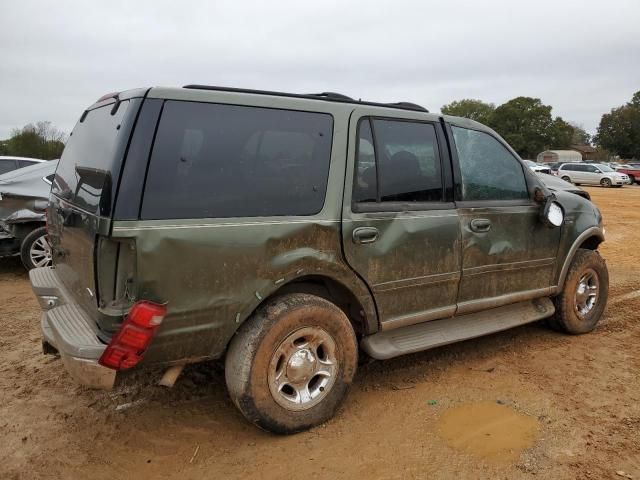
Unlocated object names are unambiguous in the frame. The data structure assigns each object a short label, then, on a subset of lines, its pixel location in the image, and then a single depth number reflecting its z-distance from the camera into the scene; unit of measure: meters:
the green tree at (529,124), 67.31
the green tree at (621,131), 63.47
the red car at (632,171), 33.41
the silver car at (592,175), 29.56
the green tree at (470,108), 79.72
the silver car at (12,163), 9.80
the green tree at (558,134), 68.12
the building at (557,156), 59.82
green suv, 2.53
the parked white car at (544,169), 30.36
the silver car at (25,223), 6.55
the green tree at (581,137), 94.09
